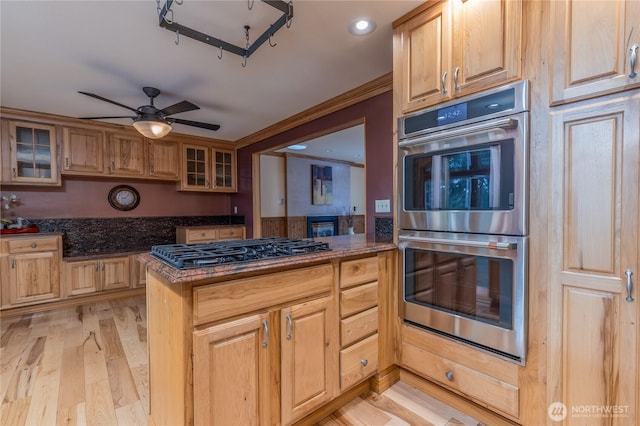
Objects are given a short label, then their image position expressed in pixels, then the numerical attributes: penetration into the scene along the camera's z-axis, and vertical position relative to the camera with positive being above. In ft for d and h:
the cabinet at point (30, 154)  10.93 +2.20
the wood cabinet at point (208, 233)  14.40 -1.21
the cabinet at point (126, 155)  12.84 +2.47
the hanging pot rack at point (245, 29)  4.85 +3.30
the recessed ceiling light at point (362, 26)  5.96 +3.80
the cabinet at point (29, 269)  10.49 -2.19
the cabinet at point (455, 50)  4.62 +2.80
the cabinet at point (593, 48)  3.68 +2.13
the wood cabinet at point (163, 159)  13.87 +2.45
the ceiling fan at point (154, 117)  8.37 +2.74
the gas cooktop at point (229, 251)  4.01 -0.69
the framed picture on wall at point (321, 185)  20.17 +1.70
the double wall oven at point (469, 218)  4.53 -0.18
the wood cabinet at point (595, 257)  3.74 -0.69
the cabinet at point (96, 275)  11.71 -2.72
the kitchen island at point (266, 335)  3.80 -1.98
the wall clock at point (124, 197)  13.84 +0.61
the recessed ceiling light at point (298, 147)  16.47 +3.55
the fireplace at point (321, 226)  19.93 -1.23
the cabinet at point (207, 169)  14.88 +2.16
